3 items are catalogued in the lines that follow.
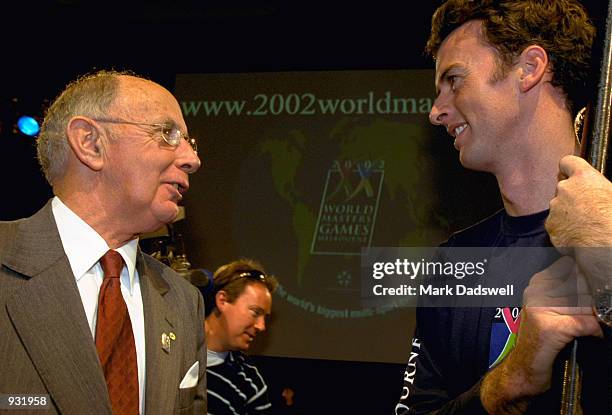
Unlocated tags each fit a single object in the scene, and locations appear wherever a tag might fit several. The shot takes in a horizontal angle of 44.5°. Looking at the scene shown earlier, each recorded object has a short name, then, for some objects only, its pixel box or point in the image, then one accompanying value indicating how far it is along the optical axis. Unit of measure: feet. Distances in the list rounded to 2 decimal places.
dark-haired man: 4.60
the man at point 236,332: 11.27
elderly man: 4.81
